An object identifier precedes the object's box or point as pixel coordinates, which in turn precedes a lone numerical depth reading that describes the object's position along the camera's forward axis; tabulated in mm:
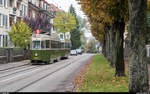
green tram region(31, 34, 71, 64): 28281
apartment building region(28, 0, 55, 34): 47000
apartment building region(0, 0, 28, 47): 38312
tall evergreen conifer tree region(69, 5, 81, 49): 90812
